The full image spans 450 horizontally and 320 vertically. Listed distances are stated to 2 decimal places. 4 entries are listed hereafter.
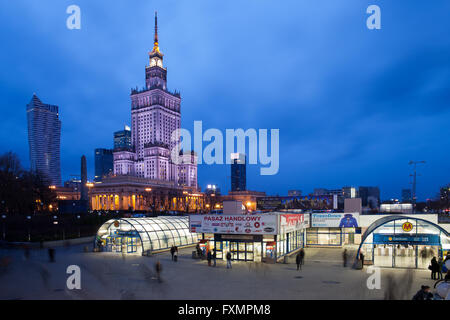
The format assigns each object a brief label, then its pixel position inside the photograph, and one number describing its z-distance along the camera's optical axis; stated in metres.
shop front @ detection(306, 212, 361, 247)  37.69
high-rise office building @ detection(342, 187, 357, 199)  137.70
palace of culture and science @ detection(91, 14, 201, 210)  169.74
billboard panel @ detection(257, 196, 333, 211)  84.25
